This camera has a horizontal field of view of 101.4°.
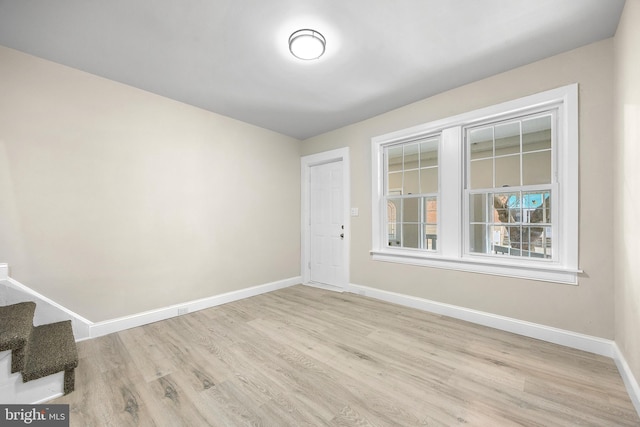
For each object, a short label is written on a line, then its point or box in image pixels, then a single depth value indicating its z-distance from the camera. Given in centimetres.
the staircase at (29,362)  161
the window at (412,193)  340
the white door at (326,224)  431
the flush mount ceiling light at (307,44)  204
